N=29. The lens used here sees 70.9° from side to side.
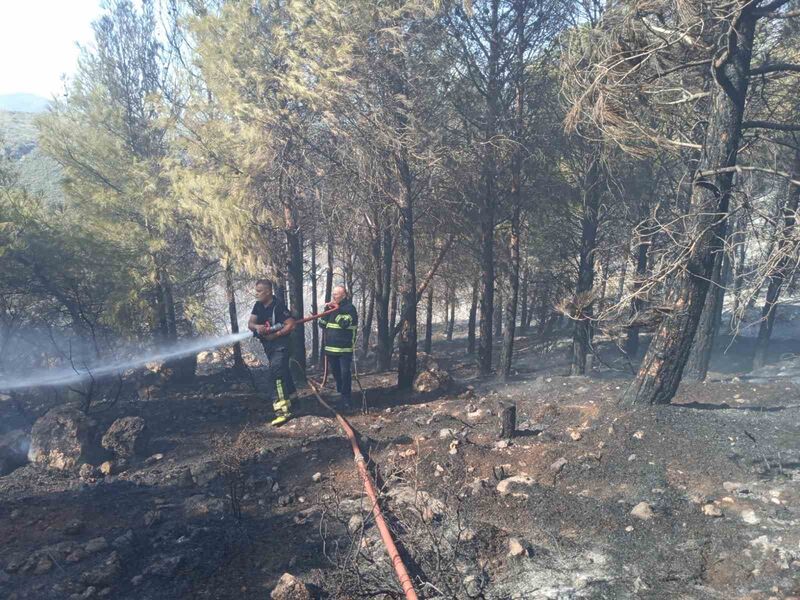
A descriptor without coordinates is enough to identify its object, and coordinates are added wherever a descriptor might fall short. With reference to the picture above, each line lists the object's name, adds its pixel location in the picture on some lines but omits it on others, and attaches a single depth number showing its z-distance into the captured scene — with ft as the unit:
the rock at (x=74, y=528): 16.57
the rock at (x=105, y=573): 13.75
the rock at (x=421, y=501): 15.94
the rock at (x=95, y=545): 15.35
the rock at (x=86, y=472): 21.09
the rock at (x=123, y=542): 15.51
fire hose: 12.21
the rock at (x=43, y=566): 14.37
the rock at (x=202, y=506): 17.90
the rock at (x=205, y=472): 20.52
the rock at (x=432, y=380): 34.45
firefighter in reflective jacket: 28.45
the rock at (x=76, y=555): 14.92
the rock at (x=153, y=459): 22.88
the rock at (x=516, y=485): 17.32
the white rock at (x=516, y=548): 14.05
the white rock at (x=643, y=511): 15.26
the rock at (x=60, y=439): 21.99
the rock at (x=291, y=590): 12.57
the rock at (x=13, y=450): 22.39
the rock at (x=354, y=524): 15.75
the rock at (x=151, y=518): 17.06
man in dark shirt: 27.20
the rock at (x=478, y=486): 17.48
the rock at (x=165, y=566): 14.30
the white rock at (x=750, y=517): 14.50
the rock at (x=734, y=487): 16.03
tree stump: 21.89
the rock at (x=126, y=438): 23.09
